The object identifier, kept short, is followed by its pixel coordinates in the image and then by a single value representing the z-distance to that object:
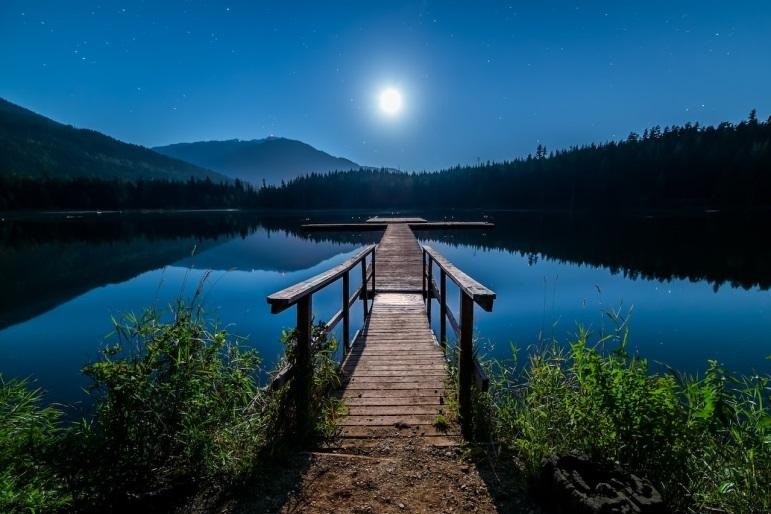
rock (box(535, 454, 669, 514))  2.19
